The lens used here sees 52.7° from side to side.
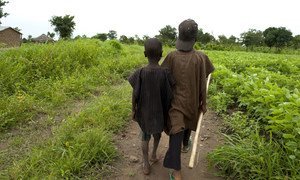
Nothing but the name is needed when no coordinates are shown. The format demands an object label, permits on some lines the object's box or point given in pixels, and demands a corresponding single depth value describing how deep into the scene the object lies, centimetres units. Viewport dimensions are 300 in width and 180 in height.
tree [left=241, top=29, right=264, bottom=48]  4984
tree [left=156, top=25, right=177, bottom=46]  5034
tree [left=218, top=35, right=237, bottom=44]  4447
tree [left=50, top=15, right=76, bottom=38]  4456
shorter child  328
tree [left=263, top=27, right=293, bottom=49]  4775
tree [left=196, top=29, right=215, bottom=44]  4703
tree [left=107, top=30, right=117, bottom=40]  5006
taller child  328
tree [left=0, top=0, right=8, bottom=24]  3834
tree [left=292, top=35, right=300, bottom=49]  4112
